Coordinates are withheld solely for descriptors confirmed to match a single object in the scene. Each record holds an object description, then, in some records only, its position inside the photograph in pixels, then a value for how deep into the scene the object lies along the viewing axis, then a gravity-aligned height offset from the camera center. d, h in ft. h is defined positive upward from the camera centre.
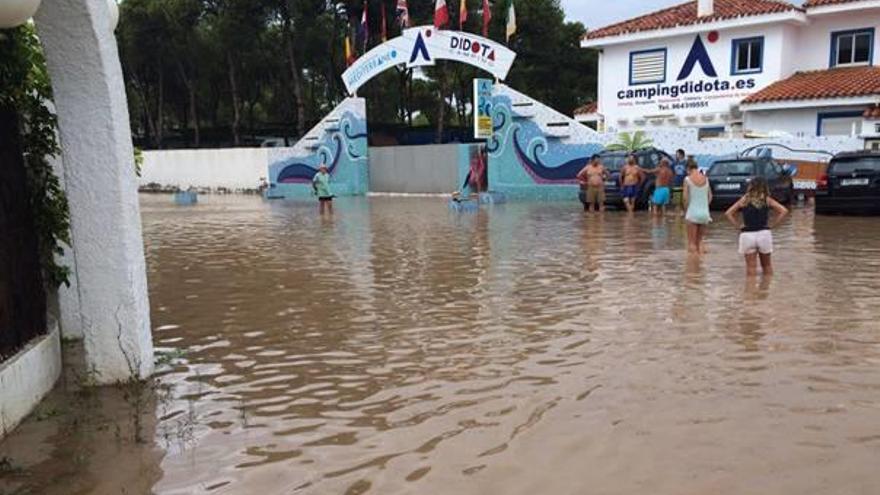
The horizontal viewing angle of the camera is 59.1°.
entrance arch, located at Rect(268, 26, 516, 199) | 85.87 +5.55
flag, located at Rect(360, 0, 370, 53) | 102.80 +17.51
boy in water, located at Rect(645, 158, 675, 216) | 58.66 -2.49
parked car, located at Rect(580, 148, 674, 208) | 65.98 -1.18
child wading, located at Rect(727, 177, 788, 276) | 31.12 -2.92
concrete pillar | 17.19 -0.43
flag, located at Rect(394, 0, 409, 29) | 93.72 +17.92
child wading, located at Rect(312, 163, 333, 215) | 68.54 -2.32
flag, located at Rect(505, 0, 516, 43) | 88.98 +15.29
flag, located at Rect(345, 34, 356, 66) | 108.27 +15.27
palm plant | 79.00 +1.25
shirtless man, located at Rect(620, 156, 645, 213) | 63.05 -2.18
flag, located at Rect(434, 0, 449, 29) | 85.56 +15.85
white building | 78.18 +9.32
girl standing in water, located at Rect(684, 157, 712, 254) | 37.42 -2.54
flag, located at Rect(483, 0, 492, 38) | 87.97 +16.35
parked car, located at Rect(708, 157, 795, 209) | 59.88 -1.99
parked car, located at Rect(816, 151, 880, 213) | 54.65 -2.59
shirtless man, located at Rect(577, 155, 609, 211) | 64.59 -2.18
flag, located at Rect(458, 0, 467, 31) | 91.51 +17.00
